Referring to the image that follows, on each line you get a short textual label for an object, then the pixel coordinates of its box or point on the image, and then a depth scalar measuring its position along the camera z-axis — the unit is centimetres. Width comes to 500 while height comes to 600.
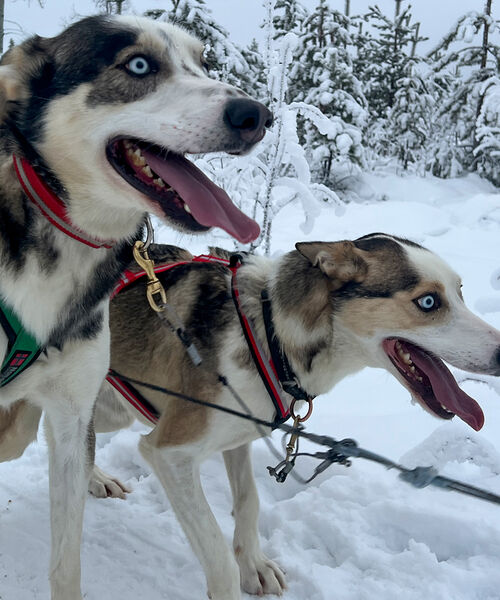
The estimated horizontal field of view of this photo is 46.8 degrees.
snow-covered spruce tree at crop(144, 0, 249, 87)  974
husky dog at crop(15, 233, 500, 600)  208
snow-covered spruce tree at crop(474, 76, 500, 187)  1376
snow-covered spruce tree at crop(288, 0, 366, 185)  1320
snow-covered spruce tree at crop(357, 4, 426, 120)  1789
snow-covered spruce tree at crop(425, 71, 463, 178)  1656
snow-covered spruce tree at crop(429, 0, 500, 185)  1452
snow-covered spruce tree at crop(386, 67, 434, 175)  1675
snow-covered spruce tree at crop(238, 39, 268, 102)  1219
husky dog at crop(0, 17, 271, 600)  155
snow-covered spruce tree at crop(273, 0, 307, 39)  1391
